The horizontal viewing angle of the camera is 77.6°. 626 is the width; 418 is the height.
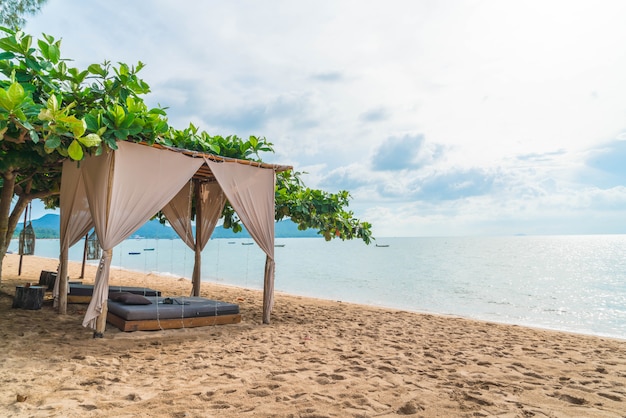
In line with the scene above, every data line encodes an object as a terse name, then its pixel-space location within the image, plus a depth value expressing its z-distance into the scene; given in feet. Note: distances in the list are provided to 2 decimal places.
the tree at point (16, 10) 21.02
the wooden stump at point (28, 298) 19.66
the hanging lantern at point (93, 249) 32.42
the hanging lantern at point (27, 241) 28.58
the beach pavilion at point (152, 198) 15.51
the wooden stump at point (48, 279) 26.00
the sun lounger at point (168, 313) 16.67
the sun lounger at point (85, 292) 22.06
